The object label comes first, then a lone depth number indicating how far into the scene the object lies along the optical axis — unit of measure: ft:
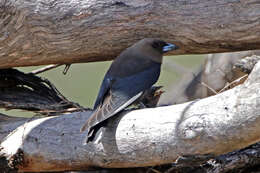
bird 26.55
